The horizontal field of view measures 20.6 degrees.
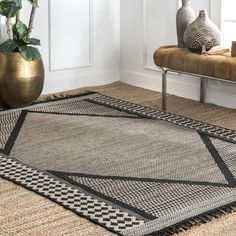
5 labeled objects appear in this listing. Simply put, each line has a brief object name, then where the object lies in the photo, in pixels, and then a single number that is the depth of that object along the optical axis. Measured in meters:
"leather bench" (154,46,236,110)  3.54
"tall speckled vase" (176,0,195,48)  3.95
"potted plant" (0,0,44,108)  3.89
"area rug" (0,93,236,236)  2.46
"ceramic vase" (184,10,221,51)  3.79
